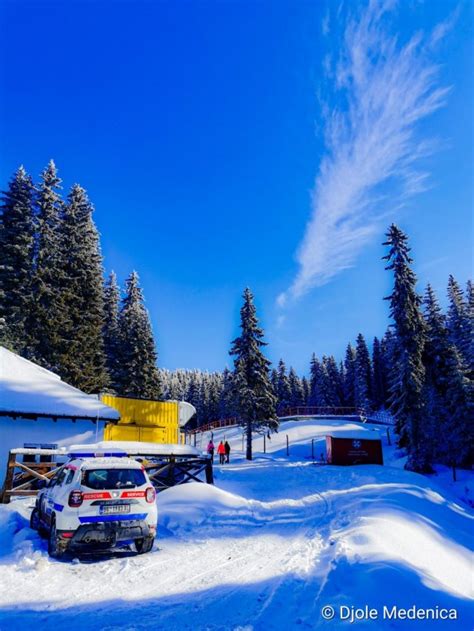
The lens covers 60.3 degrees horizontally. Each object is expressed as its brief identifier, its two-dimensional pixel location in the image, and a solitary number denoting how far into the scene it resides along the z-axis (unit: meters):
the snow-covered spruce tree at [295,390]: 90.12
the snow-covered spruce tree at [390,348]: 31.45
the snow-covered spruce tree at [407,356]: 28.72
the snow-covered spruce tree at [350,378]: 81.50
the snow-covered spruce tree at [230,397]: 36.19
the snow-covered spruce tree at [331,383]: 76.81
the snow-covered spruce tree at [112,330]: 42.50
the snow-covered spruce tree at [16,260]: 28.84
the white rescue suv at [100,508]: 7.21
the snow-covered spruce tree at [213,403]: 96.19
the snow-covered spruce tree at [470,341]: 34.72
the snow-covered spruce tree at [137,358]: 41.69
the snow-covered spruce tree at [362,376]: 71.25
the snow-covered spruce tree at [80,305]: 32.50
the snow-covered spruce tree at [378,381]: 78.81
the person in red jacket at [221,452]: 30.58
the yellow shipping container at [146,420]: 26.42
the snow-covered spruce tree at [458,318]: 40.97
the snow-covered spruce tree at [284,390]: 87.94
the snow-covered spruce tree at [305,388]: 94.31
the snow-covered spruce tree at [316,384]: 77.62
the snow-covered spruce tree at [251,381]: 35.53
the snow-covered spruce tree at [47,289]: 30.42
